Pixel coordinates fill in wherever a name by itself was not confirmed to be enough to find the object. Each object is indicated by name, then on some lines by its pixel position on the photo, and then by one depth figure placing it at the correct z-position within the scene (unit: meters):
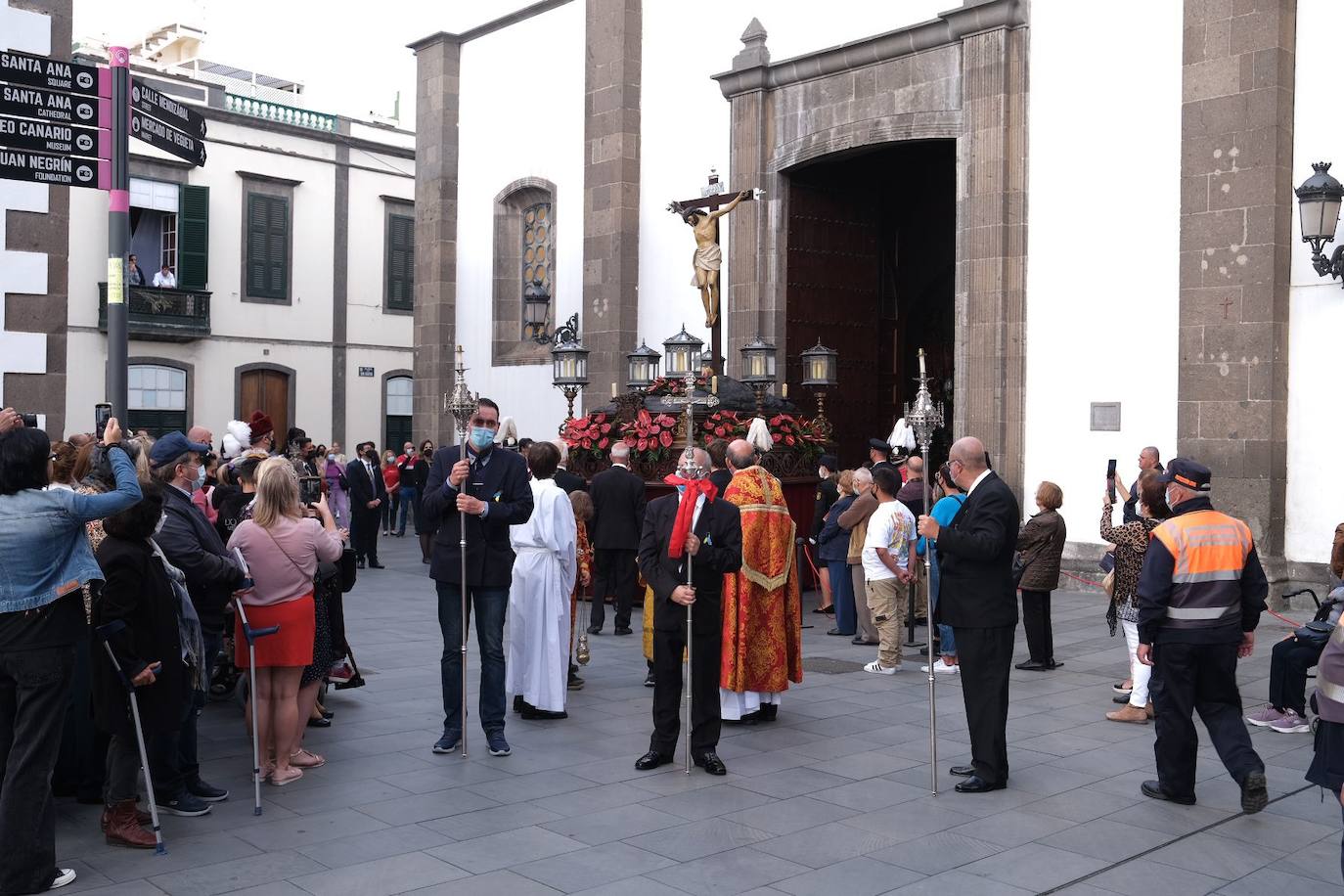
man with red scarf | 6.96
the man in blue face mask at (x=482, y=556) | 7.21
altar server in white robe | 8.21
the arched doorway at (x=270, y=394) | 29.28
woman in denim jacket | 4.89
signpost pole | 7.26
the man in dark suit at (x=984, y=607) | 6.52
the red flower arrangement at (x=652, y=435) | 13.49
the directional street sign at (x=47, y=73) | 6.99
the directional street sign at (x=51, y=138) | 7.04
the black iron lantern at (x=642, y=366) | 15.99
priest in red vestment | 7.98
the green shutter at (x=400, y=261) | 31.97
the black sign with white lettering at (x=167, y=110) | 7.61
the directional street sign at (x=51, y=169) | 7.03
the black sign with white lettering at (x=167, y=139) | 7.59
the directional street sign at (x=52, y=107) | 7.04
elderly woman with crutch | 5.46
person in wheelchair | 7.68
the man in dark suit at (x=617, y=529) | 11.59
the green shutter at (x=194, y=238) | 27.97
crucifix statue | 16.56
